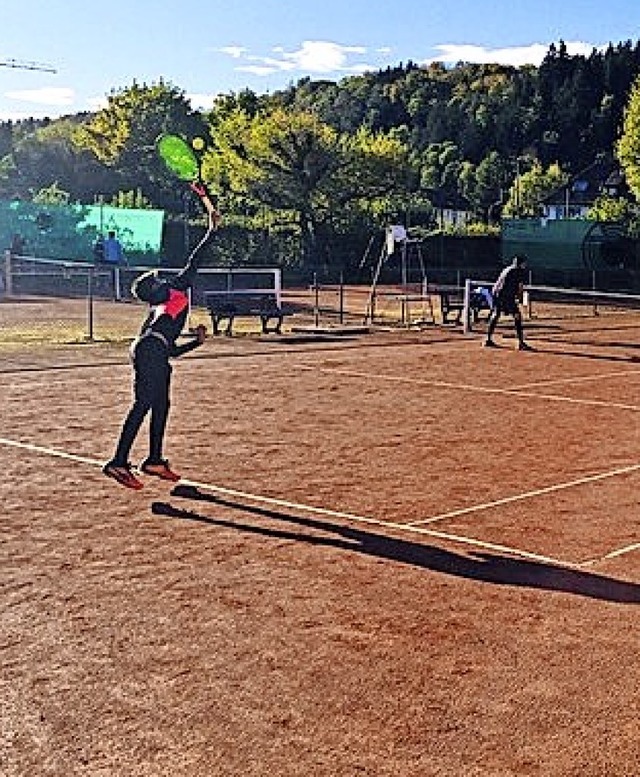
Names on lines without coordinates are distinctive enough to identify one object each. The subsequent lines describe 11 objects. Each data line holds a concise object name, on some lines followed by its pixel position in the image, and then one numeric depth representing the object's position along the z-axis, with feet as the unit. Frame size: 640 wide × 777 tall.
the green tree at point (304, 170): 162.91
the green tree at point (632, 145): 196.24
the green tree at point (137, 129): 219.20
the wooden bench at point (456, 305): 90.63
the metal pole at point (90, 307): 73.51
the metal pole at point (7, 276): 117.29
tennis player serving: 31.32
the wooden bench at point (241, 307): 78.18
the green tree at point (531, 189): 317.42
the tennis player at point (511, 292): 71.15
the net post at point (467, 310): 83.87
